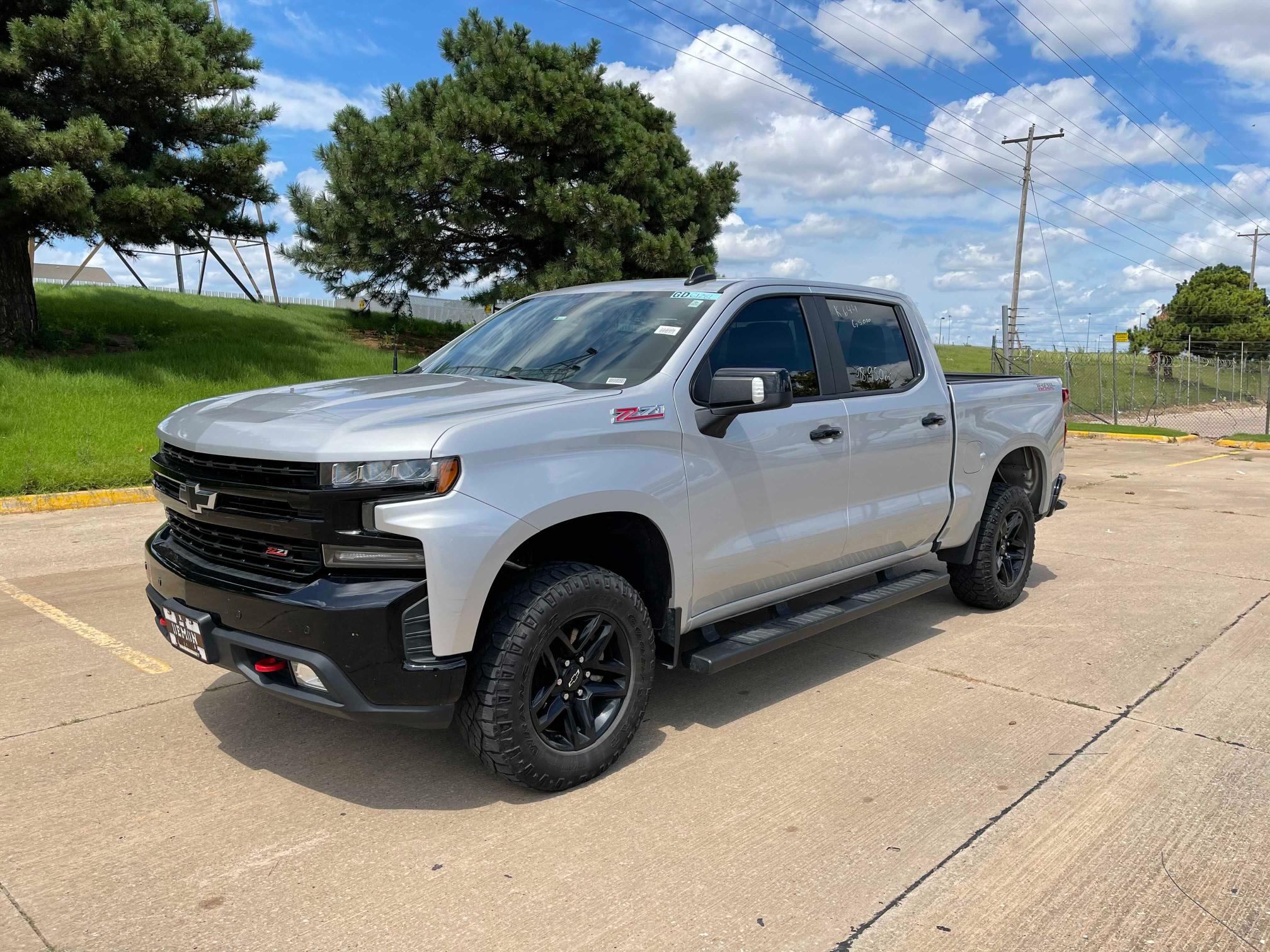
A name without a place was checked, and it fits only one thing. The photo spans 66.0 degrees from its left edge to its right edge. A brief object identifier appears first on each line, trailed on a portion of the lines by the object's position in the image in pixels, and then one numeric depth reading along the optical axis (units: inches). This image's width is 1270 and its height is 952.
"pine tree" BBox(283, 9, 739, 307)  788.0
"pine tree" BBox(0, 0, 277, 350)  527.8
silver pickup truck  125.7
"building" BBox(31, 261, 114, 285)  2354.8
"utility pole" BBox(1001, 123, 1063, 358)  1344.7
